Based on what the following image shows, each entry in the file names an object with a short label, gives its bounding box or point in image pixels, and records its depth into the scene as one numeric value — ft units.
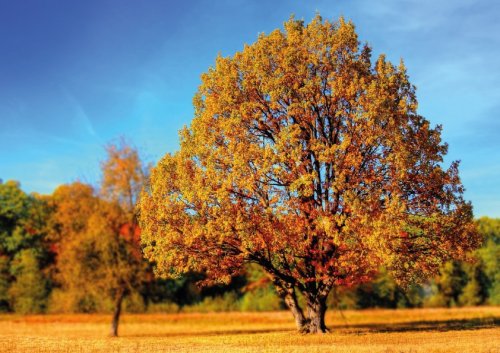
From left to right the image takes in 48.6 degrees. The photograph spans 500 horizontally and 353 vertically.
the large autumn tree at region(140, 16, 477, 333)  105.81
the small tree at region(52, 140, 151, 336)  142.00
